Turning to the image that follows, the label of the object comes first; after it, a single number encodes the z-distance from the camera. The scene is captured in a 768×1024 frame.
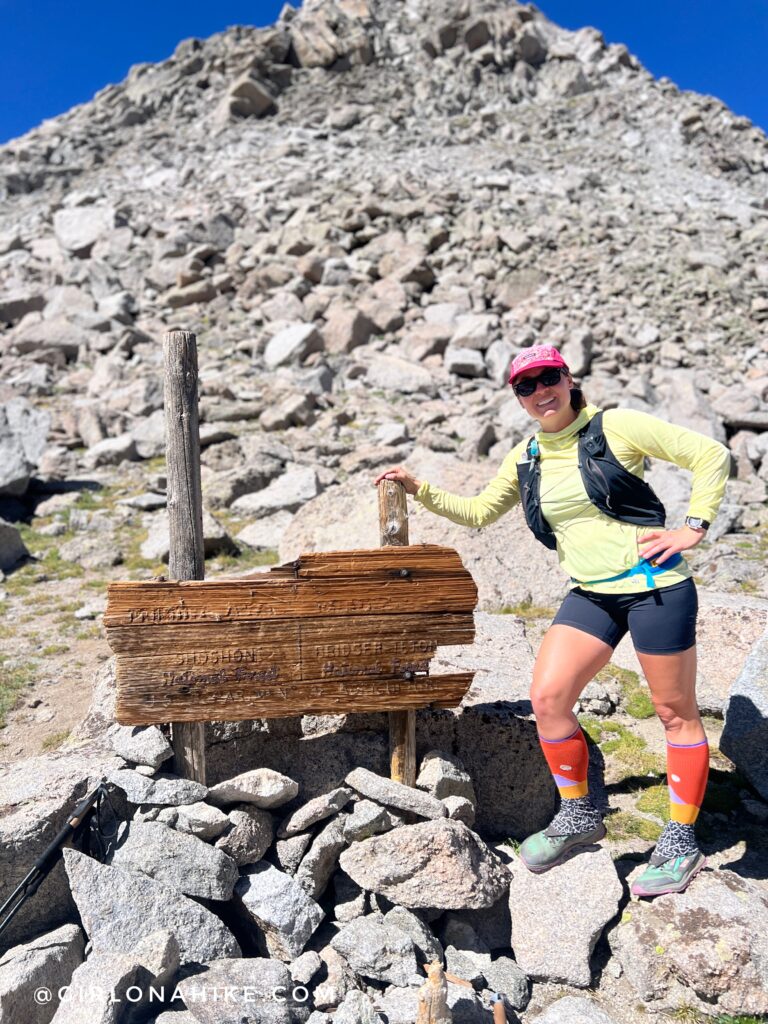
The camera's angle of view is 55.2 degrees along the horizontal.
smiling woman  3.71
